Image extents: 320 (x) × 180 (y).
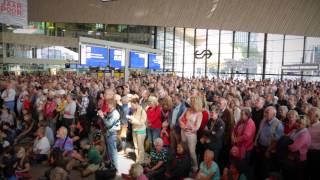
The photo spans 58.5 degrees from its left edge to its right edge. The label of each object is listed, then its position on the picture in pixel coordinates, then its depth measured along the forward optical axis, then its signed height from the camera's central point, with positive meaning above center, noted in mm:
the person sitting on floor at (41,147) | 6379 -1634
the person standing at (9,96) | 9047 -717
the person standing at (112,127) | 5707 -1043
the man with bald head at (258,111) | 5992 -701
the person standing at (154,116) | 6578 -911
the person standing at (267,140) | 4875 -1083
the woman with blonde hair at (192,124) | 5555 -930
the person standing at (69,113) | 7410 -992
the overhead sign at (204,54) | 27238 +2257
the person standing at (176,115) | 5923 -867
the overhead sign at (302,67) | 16344 +785
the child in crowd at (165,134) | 6051 -1237
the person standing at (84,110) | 7801 -971
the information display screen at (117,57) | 10797 +707
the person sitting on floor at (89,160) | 5789 -1813
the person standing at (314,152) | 4492 -1141
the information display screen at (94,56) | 9576 +685
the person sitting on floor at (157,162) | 5270 -1614
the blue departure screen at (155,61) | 13870 +768
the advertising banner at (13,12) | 9656 +2180
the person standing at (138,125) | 6211 -1093
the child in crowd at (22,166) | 5218 -1707
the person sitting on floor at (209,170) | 4594 -1499
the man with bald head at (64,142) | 5964 -1434
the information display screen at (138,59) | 12020 +733
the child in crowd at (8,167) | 4957 -1625
